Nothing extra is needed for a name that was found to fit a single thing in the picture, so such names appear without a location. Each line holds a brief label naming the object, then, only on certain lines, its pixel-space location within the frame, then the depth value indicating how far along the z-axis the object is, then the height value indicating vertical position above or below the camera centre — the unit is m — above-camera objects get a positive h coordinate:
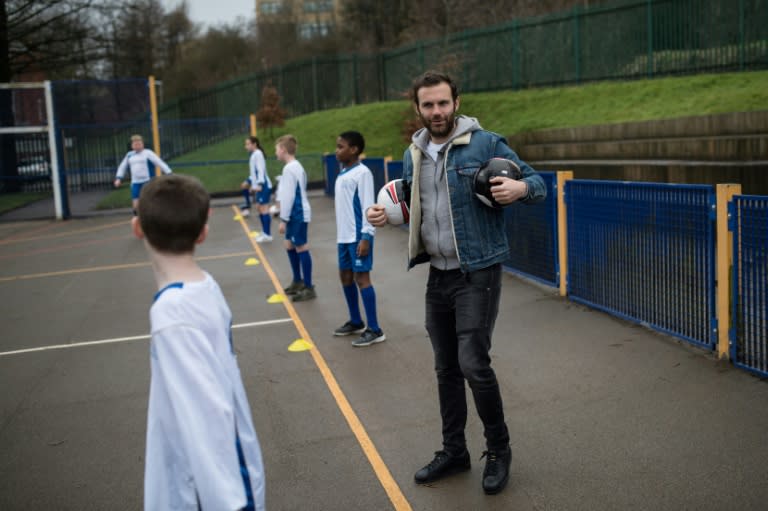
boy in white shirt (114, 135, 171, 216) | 17.59 +0.21
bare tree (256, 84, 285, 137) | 30.67 +2.09
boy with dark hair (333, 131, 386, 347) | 7.74 -0.72
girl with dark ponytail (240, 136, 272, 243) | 15.40 -0.36
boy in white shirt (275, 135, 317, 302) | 9.51 -0.61
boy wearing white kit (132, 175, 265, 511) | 2.61 -0.72
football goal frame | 21.84 +1.04
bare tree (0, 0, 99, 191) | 30.77 +5.85
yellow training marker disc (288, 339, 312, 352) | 7.71 -1.78
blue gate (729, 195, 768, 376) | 5.79 -1.05
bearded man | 4.27 -0.52
